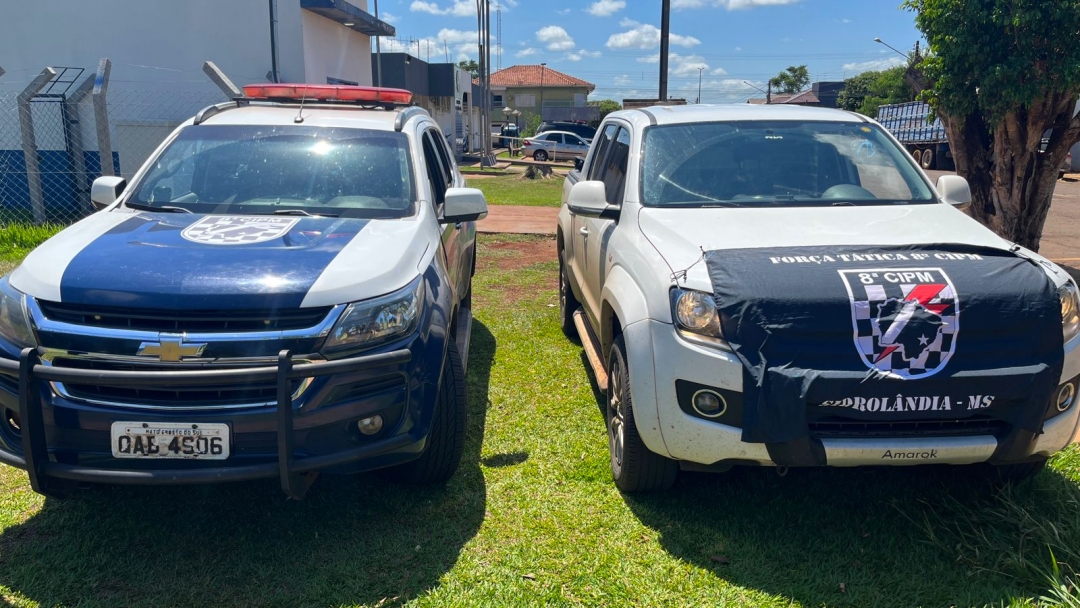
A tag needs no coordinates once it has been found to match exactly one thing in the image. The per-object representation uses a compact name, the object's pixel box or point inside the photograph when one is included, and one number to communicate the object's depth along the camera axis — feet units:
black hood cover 9.80
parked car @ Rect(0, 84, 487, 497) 9.64
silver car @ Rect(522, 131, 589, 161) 109.91
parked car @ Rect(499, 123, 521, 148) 162.81
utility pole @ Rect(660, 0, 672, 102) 59.21
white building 47.62
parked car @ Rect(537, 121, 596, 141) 113.80
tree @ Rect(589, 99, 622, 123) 248.97
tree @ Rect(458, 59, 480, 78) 267.59
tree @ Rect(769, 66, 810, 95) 325.42
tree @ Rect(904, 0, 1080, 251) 20.79
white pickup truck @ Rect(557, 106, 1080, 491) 9.83
